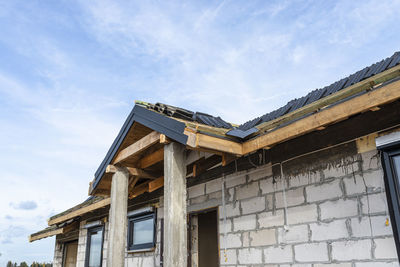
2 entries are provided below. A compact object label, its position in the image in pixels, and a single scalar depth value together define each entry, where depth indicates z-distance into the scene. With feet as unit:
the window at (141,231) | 24.06
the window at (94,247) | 30.44
